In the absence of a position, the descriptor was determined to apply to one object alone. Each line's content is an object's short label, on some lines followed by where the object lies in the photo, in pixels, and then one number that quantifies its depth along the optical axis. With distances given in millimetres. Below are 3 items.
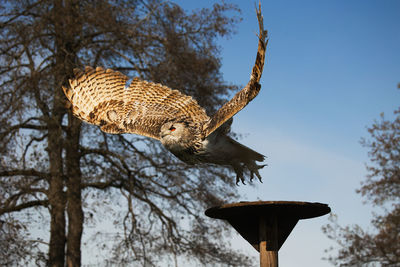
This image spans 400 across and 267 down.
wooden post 9070
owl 9094
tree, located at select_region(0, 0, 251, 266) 19625
